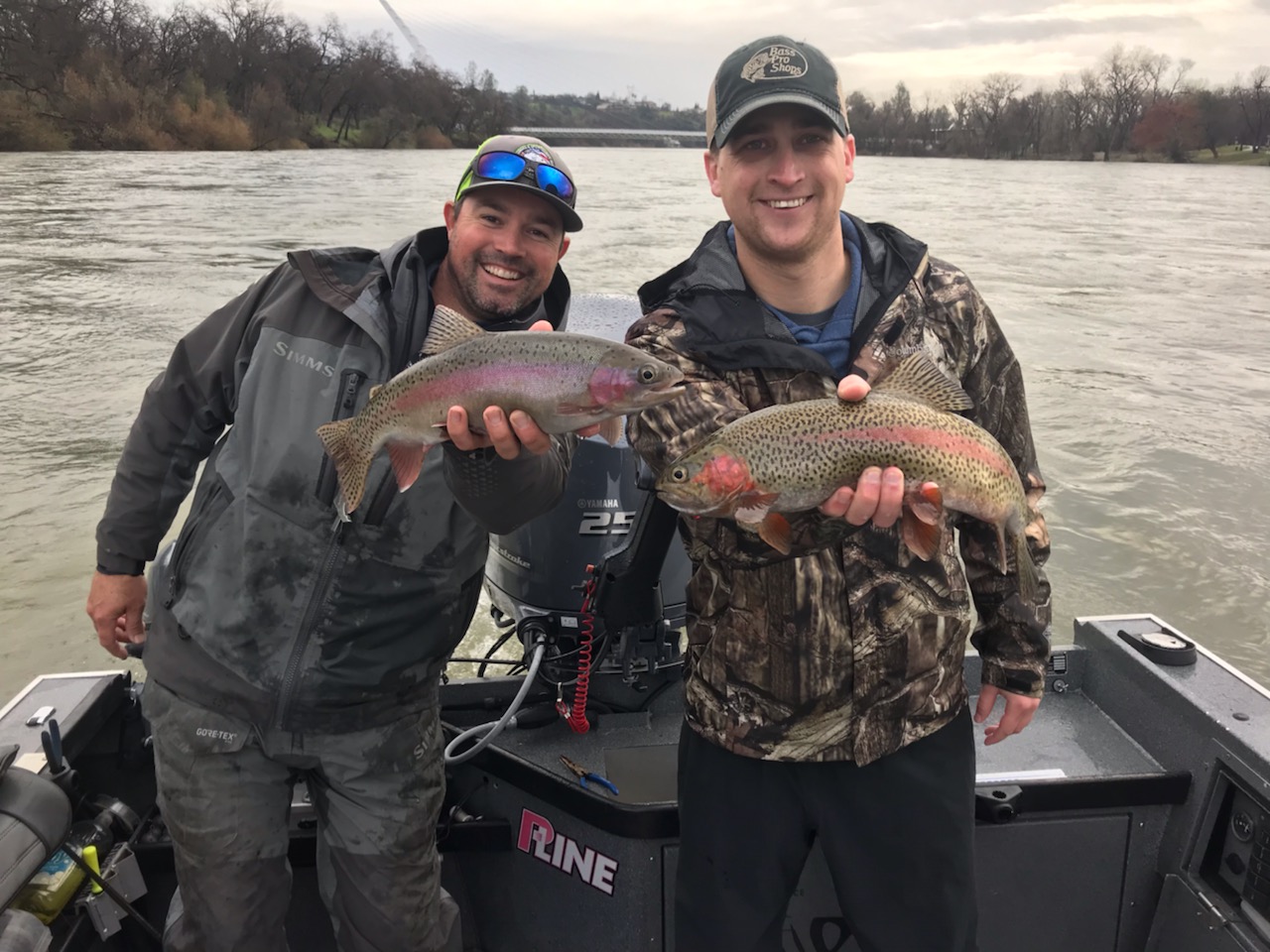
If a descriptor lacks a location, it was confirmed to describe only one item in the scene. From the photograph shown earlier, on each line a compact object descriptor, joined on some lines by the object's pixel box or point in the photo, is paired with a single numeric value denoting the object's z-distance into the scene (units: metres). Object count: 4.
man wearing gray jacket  2.75
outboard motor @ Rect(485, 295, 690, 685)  3.59
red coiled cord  3.45
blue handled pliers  3.19
